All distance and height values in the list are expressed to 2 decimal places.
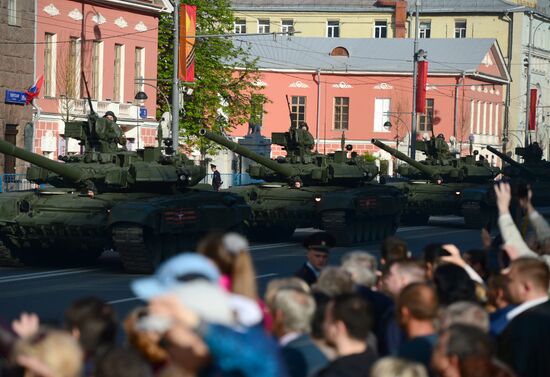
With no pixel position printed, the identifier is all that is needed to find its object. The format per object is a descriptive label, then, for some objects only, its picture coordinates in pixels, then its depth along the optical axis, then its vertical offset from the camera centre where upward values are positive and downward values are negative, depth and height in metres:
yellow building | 97.50 +9.06
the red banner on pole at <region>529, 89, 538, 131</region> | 81.75 +2.66
